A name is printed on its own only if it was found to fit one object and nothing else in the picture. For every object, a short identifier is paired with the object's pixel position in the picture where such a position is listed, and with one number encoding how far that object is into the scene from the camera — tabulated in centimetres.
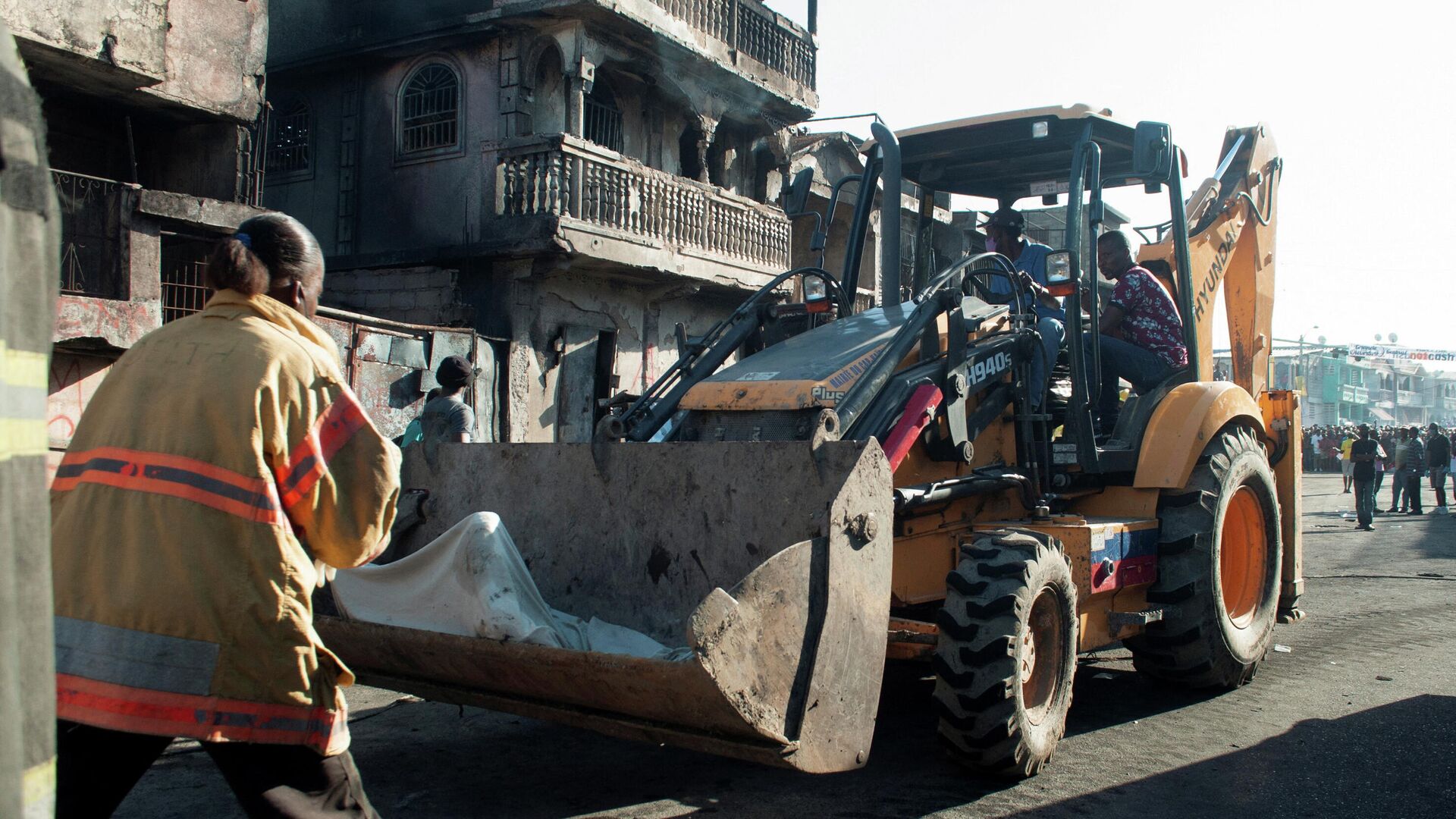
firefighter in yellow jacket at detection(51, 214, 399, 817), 221
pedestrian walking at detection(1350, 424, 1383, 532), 1914
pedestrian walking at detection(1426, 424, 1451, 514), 2450
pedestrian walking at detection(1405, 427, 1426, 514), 2309
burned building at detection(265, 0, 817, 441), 1513
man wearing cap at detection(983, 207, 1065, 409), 568
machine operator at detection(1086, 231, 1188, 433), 661
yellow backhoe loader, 371
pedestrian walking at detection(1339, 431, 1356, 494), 2513
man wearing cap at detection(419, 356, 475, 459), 643
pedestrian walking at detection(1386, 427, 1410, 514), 2360
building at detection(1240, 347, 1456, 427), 7581
